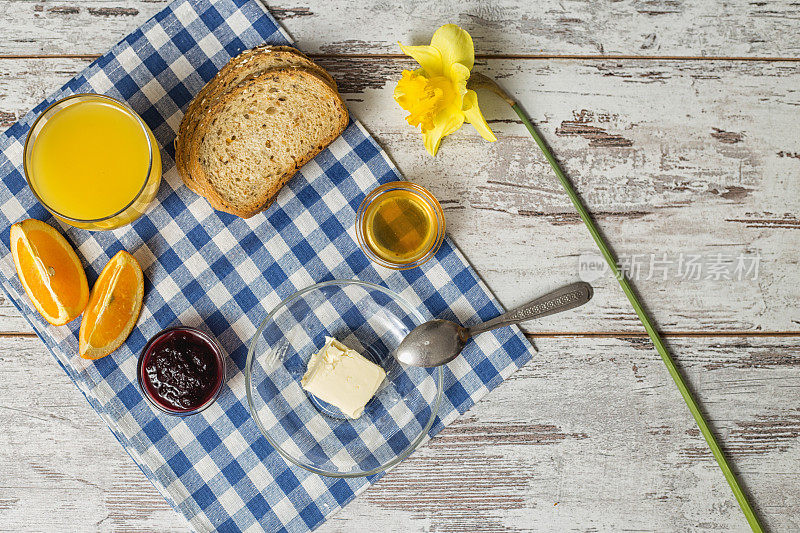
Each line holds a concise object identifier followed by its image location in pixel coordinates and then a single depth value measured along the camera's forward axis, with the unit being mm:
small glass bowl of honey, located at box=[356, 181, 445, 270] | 857
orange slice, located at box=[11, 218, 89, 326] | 832
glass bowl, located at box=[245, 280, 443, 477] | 860
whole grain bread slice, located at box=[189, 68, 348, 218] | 836
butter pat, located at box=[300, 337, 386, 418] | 844
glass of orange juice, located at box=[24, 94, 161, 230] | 815
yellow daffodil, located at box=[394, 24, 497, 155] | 827
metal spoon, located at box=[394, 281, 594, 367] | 849
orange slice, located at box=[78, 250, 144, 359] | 840
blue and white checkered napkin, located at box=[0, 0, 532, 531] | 860
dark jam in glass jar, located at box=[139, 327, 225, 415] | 837
